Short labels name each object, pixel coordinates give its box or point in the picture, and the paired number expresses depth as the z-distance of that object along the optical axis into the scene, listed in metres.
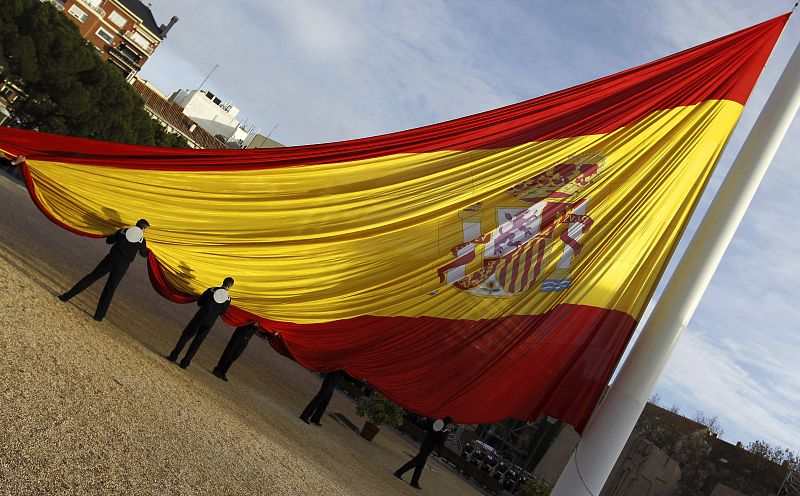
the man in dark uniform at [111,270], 11.05
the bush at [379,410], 18.12
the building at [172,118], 74.88
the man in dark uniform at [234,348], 13.09
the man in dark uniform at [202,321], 10.72
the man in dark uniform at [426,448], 14.34
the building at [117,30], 77.94
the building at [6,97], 61.08
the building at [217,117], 91.19
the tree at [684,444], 37.31
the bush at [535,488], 23.28
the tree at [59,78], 40.84
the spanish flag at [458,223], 8.73
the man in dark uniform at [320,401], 14.09
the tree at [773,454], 39.00
